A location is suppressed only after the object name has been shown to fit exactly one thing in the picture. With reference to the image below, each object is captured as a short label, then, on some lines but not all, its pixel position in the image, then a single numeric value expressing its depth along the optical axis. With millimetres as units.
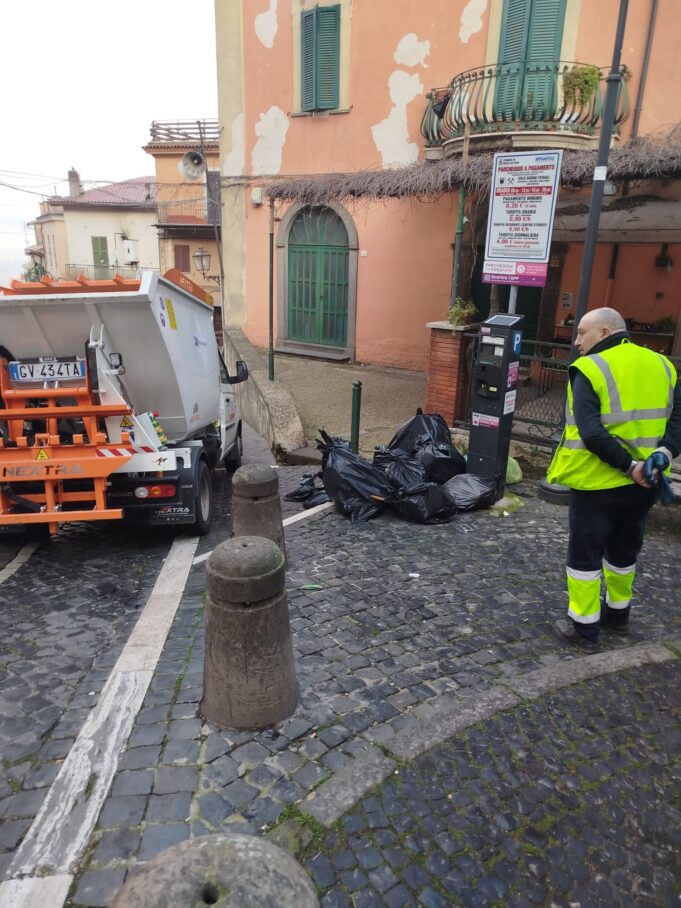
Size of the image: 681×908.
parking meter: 5828
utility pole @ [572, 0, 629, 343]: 5238
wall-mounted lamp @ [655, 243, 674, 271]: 11016
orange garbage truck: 4895
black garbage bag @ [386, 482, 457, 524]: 5555
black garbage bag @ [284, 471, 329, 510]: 6238
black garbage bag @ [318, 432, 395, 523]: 5684
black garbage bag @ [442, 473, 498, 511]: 5859
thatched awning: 7379
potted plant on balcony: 9305
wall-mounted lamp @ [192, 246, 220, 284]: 26398
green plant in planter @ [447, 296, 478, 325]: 7637
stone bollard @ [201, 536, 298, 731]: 2781
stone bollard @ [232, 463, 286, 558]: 4723
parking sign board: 5777
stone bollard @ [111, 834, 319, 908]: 1302
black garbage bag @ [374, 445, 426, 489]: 5820
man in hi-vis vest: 3389
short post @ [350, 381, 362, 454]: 7293
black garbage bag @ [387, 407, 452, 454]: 6629
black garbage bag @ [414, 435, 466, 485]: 6191
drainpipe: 9516
